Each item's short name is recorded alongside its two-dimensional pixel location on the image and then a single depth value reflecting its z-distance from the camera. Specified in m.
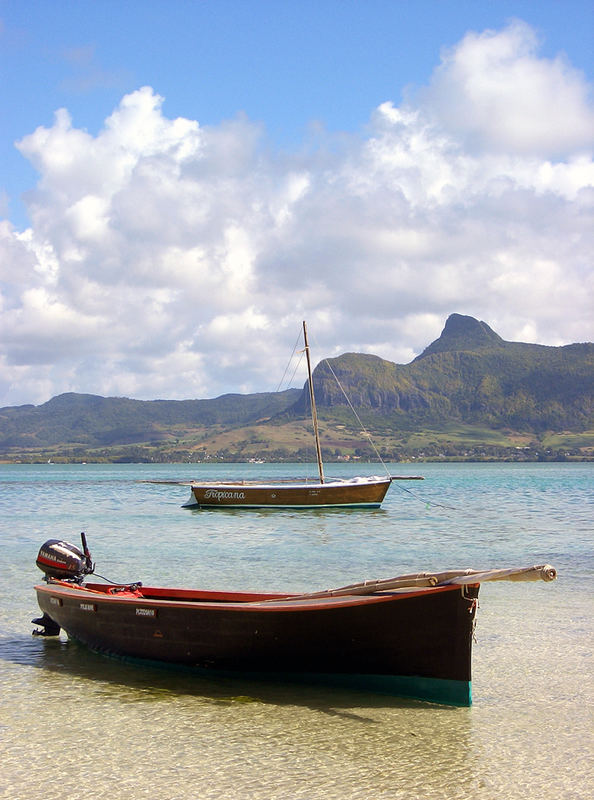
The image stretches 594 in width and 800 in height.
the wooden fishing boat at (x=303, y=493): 47.38
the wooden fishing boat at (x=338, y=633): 9.29
